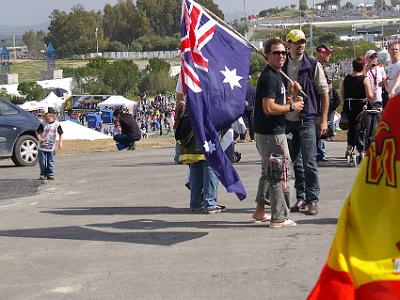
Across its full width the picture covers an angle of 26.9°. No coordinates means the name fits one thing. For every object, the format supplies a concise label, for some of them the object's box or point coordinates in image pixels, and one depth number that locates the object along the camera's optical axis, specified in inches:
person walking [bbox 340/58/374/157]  474.0
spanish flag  115.6
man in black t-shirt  312.2
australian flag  327.9
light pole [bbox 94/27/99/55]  6612.2
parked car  634.8
